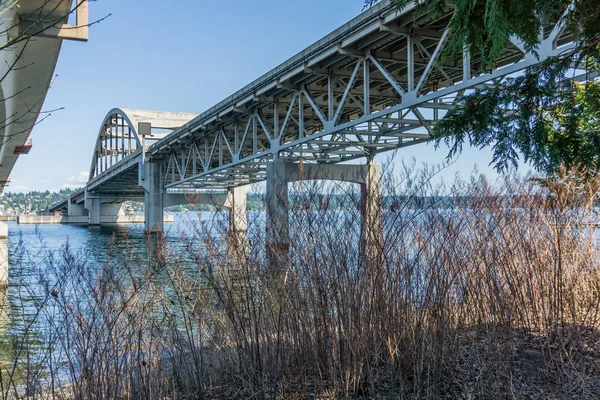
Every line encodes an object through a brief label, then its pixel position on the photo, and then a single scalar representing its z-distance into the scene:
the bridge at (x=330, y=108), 9.62
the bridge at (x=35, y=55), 6.00
